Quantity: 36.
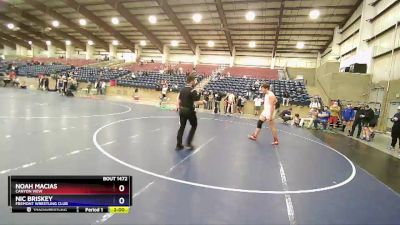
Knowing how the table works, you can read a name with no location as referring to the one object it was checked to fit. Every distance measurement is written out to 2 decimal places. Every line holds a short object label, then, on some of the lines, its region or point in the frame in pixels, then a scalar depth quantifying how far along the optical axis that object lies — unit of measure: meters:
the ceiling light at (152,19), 28.47
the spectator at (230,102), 18.66
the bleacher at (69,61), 41.23
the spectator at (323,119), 14.05
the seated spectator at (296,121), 14.64
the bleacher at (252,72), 32.66
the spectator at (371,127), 11.78
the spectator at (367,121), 11.63
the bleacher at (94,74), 29.39
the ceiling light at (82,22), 32.77
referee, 6.55
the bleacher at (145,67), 35.91
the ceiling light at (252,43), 32.49
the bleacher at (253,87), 20.59
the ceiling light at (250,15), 24.80
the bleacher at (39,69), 32.59
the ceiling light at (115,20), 30.58
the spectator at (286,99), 19.77
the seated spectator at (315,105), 15.81
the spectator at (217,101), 18.57
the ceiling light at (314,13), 23.19
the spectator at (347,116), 14.34
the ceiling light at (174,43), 35.72
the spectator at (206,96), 20.26
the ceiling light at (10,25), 39.03
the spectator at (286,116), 15.30
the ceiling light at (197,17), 26.07
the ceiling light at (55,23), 34.12
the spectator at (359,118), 12.16
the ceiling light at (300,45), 31.43
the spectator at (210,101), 20.77
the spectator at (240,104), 19.25
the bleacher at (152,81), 25.66
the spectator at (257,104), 19.29
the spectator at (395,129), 9.51
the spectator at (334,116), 14.62
